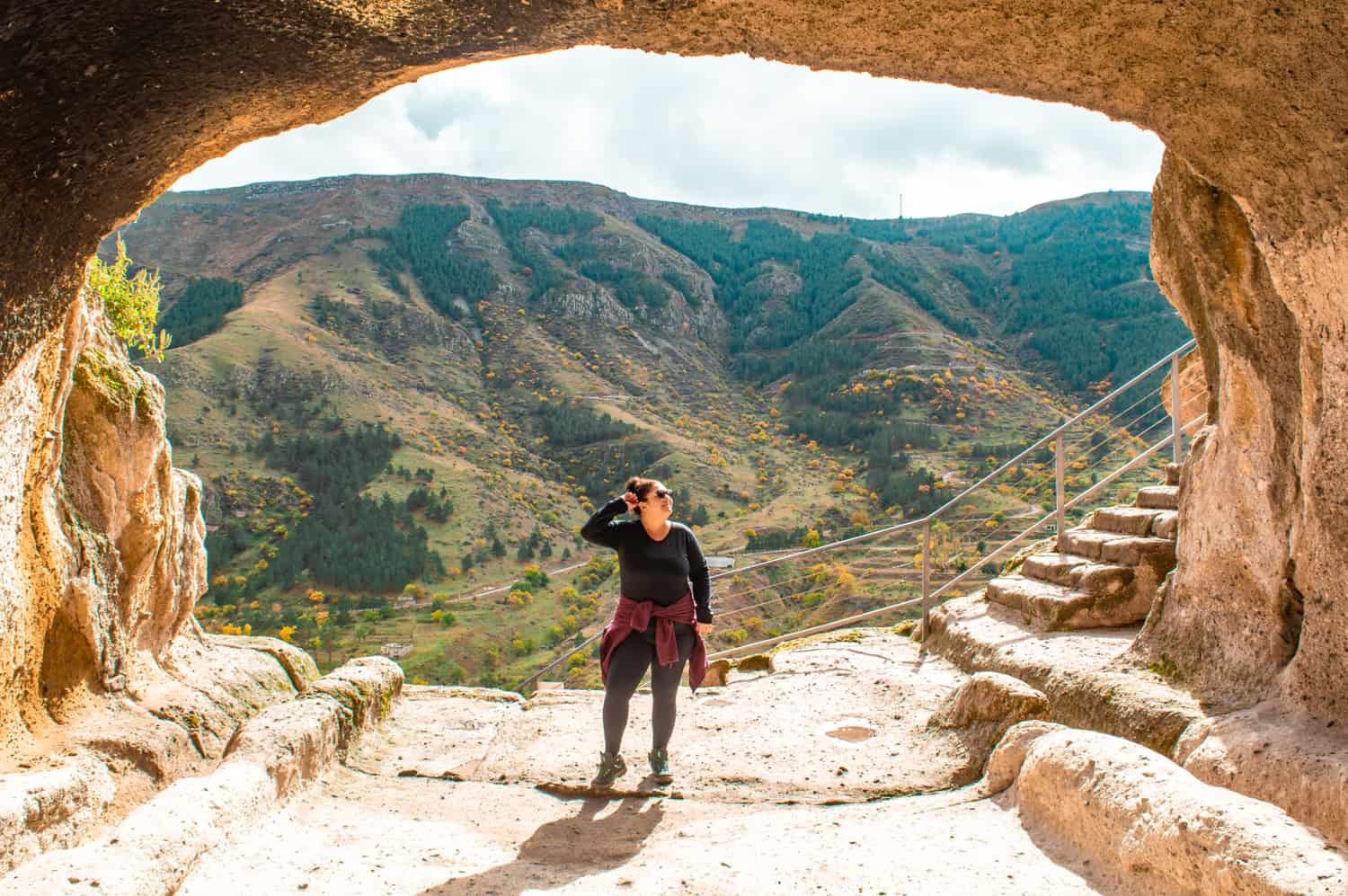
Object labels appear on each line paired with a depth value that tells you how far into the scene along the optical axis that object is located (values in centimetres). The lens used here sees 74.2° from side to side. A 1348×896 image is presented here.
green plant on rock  607
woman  424
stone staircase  630
